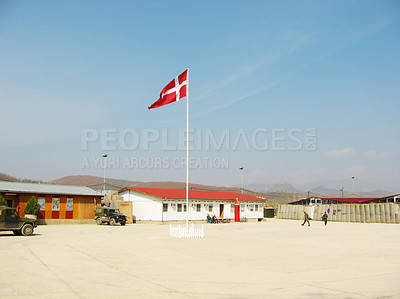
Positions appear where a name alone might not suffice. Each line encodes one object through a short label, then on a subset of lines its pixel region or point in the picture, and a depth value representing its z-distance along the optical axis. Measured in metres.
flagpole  24.88
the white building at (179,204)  43.16
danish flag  25.77
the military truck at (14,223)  22.92
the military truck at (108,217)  38.72
